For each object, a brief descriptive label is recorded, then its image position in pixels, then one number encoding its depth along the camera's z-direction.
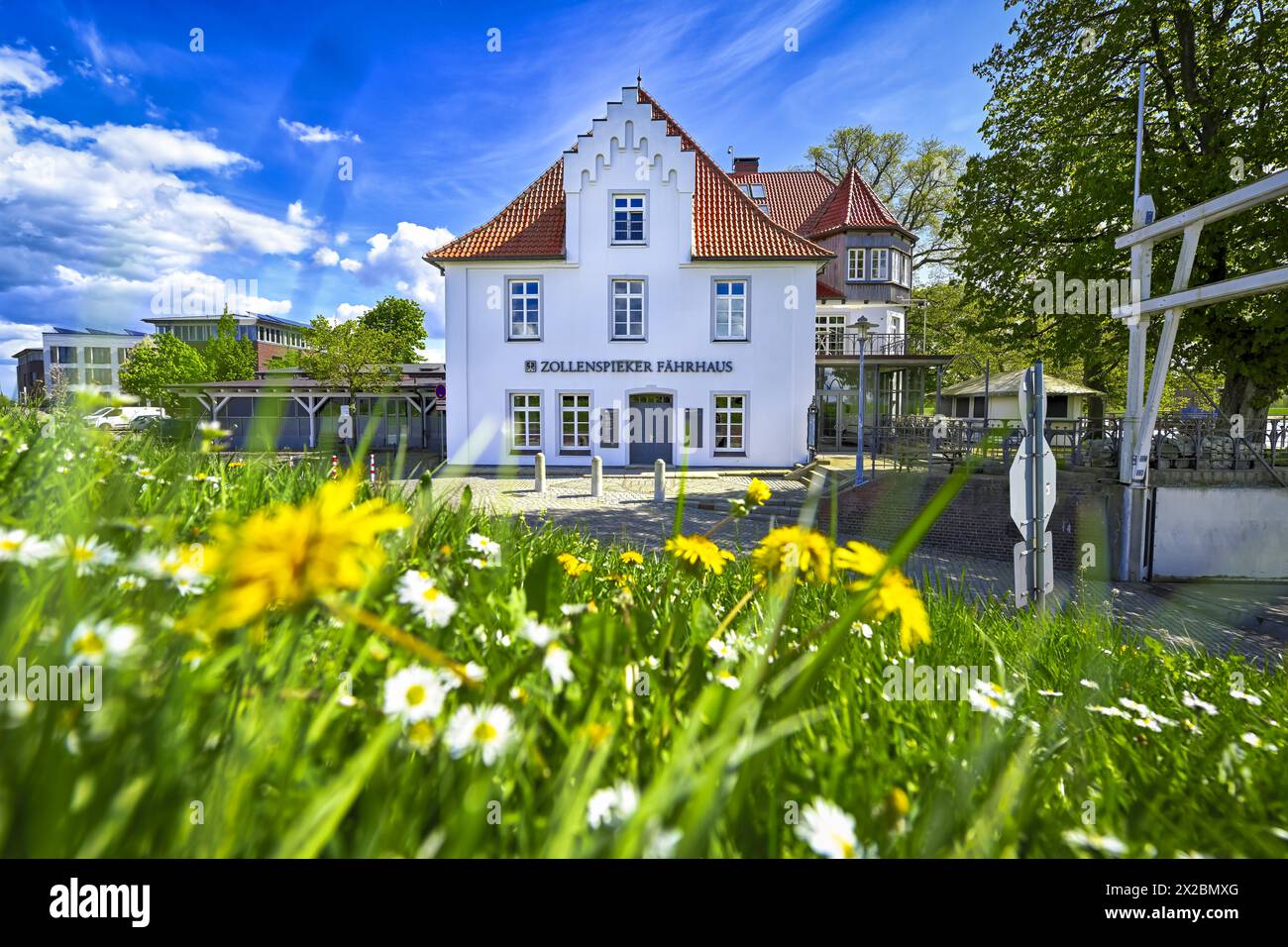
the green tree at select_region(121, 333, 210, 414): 39.88
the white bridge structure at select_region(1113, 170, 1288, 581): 8.95
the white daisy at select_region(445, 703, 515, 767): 0.93
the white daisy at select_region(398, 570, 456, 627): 1.18
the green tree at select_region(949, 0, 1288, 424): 13.76
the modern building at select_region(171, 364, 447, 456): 29.83
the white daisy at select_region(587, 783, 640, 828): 0.86
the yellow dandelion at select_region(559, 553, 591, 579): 2.16
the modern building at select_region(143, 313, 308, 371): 69.25
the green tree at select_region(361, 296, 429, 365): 59.96
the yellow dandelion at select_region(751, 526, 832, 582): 1.55
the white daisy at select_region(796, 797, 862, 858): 0.86
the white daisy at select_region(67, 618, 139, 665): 0.91
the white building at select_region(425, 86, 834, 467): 22.06
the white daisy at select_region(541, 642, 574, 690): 1.11
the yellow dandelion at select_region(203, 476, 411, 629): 0.76
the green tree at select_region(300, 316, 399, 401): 26.27
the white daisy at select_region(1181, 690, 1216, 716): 1.89
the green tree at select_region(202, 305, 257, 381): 45.75
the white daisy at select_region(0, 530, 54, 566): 1.09
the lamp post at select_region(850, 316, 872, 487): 16.09
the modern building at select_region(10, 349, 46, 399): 47.84
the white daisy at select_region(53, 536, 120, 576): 1.12
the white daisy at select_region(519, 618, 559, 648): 1.10
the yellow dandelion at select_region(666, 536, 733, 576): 1.76
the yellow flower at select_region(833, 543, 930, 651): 1.24
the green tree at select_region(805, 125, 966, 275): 37.59
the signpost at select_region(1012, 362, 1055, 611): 5.17
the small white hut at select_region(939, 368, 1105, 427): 27.58
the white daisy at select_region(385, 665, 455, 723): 0.95
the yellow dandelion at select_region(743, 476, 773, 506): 2.01
